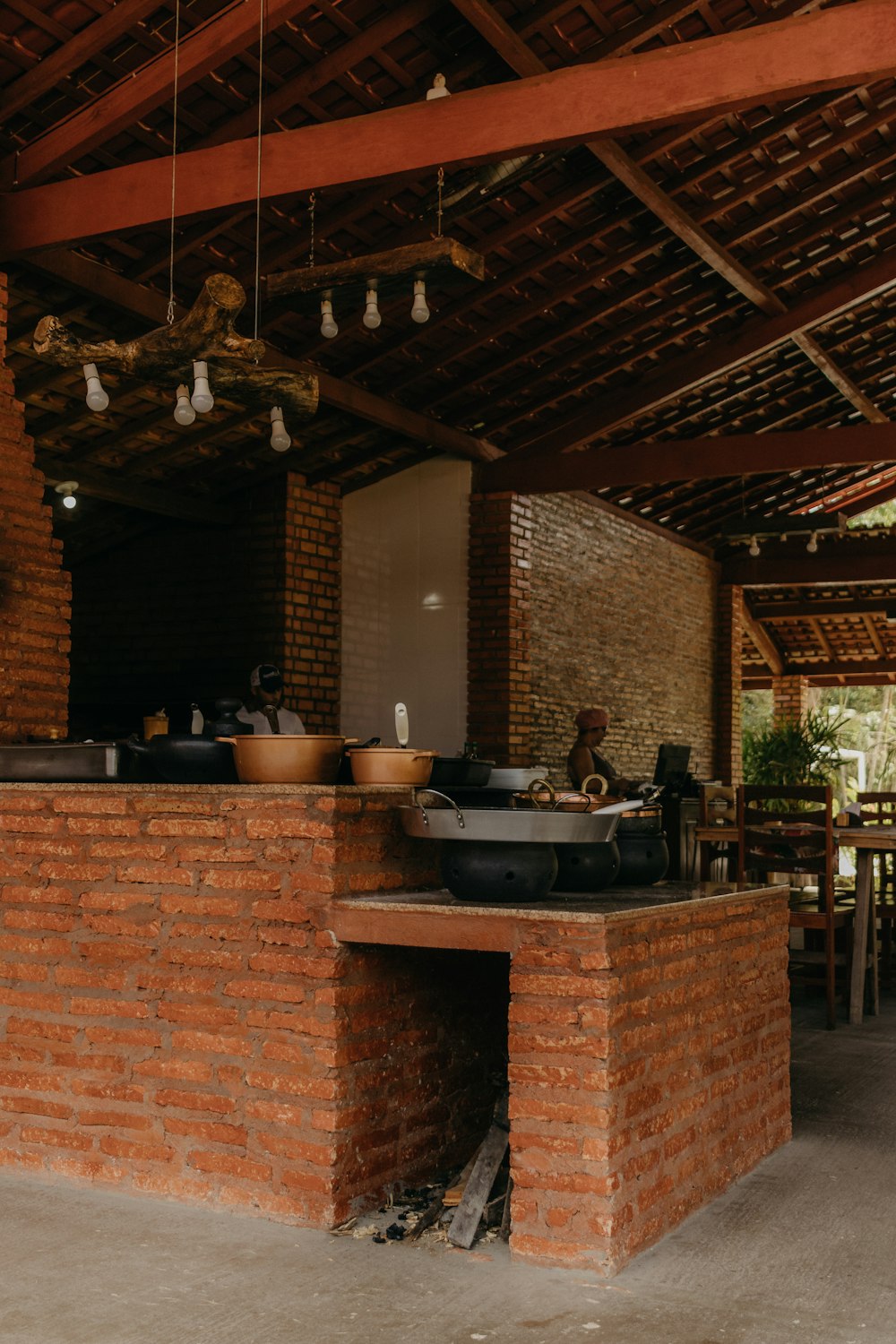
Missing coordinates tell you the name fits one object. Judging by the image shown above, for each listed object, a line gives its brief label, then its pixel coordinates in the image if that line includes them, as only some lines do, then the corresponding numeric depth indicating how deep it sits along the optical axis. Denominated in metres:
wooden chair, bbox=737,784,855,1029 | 6.28
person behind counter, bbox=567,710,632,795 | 7.96
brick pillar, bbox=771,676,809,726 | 17.86
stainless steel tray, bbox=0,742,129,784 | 3.92
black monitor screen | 9.68
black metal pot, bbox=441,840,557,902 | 3.35
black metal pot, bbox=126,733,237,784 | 3.78
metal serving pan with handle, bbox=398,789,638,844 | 3.31
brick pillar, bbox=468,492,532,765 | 9.28
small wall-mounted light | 7.64
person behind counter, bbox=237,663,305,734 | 4.38
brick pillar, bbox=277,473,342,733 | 8.50
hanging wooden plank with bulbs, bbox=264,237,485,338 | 4.43
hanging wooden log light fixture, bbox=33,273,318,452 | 3.90
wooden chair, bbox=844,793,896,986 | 7.59
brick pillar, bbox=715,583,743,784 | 13.70
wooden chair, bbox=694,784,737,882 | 6.85
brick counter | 3.11
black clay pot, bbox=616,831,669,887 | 4.06
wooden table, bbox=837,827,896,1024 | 6.39
